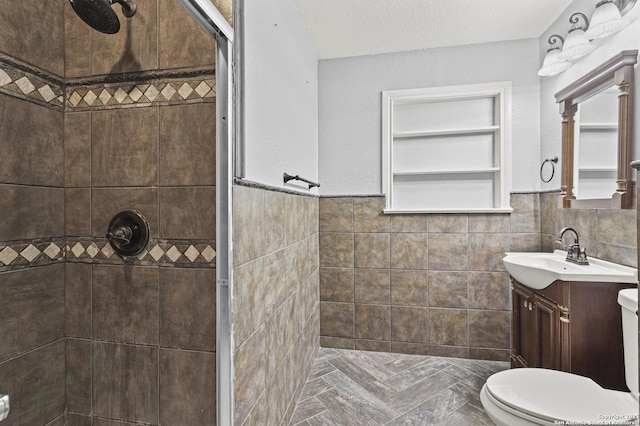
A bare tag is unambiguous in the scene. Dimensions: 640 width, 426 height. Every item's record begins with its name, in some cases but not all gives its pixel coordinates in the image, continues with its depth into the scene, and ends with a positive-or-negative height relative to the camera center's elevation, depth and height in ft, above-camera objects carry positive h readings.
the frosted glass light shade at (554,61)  7.34 +3.30
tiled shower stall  4.34 -0.04
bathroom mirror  5.88 +1.49
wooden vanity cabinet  5.49 -2.02
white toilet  3.96 -2.42
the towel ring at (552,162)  8.00 +1.16
